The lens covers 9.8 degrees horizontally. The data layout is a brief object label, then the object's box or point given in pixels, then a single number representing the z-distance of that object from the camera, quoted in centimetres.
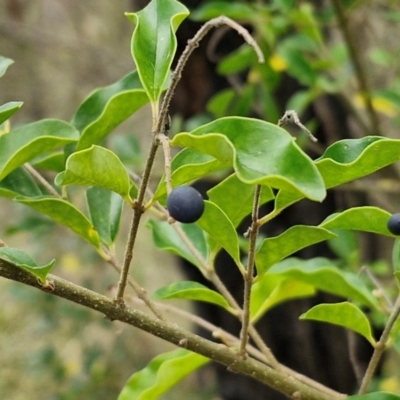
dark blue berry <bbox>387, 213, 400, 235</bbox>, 45
